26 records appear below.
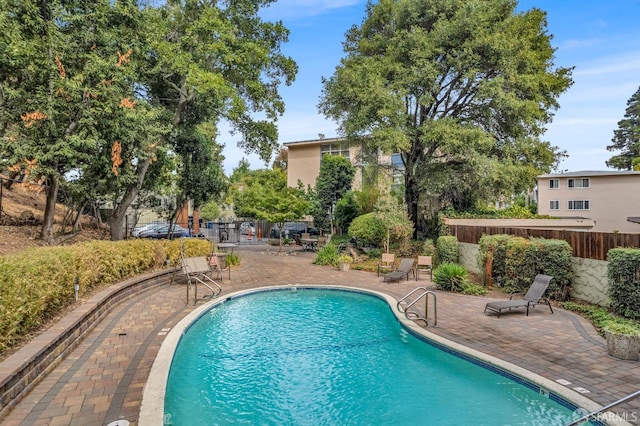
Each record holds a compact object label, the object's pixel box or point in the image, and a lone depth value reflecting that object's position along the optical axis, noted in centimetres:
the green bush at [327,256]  1645
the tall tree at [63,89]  873
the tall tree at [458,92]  1550
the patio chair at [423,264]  1319
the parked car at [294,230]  2912
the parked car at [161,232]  2118
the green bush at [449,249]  1371
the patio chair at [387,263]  1430
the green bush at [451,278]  1052
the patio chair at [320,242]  2150
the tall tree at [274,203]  2030
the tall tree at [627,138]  4753
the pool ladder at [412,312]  729
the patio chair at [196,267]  991
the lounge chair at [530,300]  773
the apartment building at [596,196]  2942
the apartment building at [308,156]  3183
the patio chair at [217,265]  1230
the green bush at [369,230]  1733
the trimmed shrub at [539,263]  885
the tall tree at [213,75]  1315
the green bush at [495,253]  1048
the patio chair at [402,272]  1218
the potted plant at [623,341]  522
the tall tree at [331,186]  2466
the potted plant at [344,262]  1510
